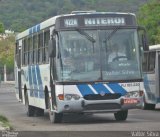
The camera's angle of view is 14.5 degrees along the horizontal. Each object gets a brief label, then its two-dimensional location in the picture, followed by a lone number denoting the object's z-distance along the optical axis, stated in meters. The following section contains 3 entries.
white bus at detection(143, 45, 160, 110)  26.11
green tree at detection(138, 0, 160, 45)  53.19
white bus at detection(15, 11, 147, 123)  18.39
